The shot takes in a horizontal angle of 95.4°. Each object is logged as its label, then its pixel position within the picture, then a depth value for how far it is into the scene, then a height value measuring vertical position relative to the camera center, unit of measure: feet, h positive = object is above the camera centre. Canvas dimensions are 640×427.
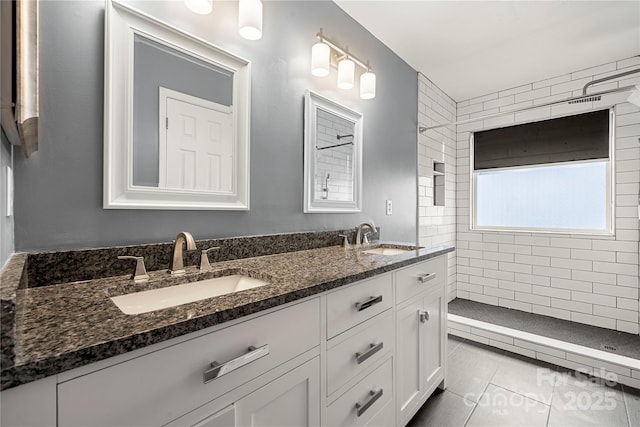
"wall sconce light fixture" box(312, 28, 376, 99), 5.38 +2.94
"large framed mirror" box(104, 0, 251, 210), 3.34 +1.23
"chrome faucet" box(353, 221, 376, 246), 6.23 -0.50
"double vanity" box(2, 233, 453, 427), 1.63 -1.00
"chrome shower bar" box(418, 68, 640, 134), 6.49 +2.76
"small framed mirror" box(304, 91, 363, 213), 5.60 +1.18
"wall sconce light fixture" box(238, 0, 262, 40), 4.13 +2.78
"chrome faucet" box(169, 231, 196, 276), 3.41 -0.56
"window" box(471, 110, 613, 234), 8.84 +1.26
